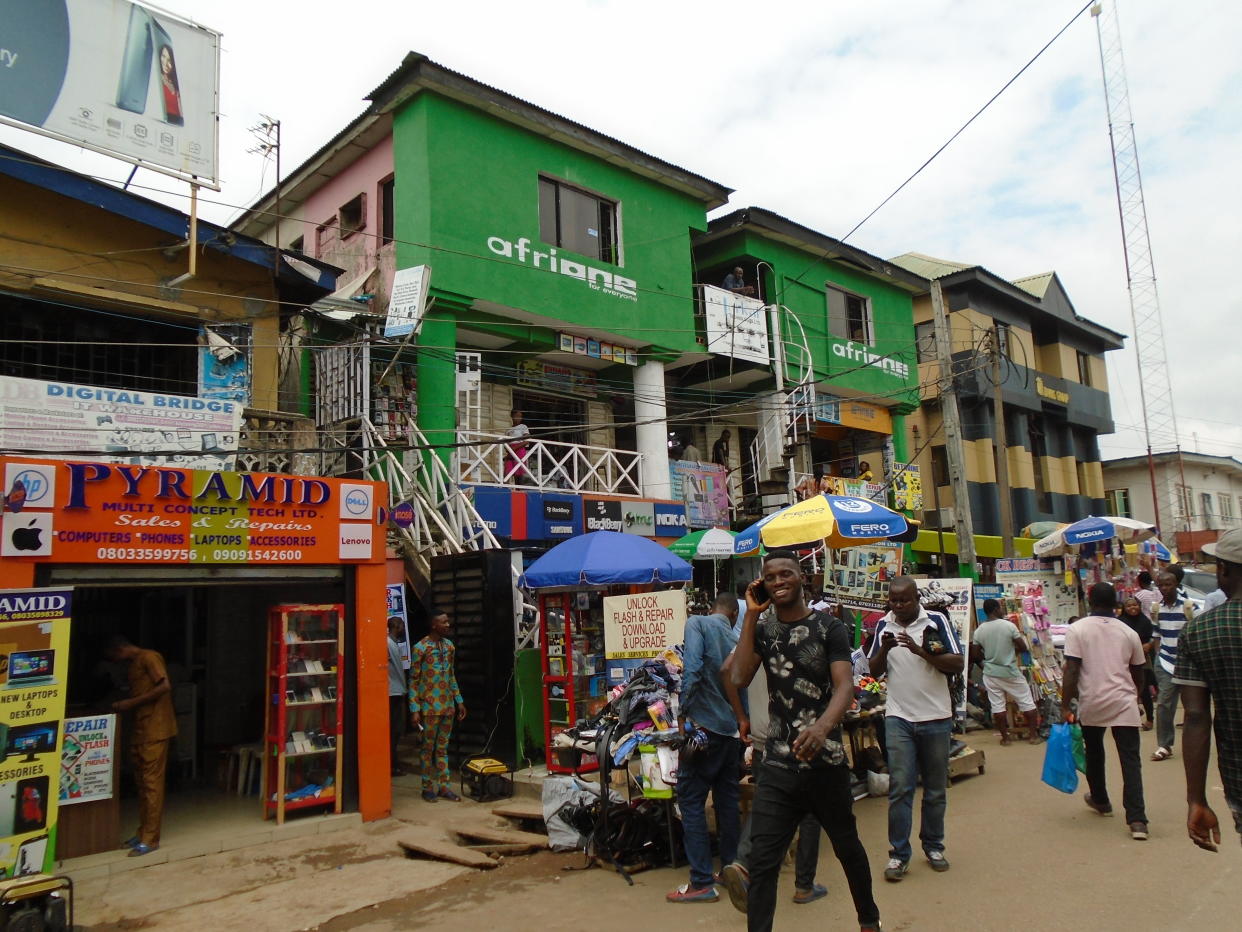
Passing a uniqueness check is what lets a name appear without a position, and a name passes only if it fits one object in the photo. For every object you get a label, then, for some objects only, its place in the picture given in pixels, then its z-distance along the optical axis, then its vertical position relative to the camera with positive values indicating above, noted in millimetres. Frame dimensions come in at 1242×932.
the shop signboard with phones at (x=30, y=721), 6137 -787
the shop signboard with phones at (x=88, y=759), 7207 -1235
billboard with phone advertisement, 9961 +6118
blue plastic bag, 6797 -1483
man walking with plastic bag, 6516 -904
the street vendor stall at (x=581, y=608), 10102 -237
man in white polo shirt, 5754 -953
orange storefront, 7160 +248
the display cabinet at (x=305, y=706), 8414 -1020
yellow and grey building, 27875 +5634
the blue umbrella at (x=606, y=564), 10086 +254
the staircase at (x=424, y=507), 12781 +1273
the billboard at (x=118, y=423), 9719 +2113
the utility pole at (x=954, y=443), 15164 +2236
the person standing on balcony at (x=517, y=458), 14891 +2257
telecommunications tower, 41219 +2800
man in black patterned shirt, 4105 -774
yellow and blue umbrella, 9463 +579
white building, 40938 +3365
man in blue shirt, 5730 -1202
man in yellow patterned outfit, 9609 -1174
